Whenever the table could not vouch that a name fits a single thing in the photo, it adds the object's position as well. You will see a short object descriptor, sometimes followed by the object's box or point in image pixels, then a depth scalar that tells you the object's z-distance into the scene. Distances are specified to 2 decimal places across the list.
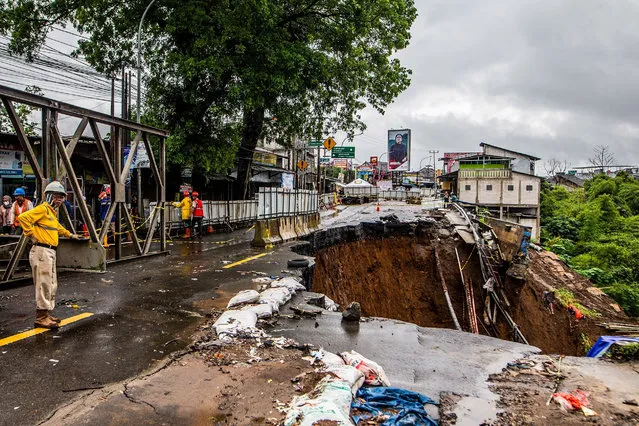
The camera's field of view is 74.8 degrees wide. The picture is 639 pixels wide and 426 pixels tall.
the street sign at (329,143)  29.53
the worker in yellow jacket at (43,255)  5.06
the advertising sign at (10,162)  14.28
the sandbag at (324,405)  3.02
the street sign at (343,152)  35.96
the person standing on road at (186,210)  15.22
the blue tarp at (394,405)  3.21
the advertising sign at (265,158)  35.19
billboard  47.41
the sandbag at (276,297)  6.17
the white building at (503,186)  37.62
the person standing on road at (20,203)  9.46
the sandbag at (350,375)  3.64
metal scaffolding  6.65
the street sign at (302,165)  28.92
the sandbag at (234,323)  4.98
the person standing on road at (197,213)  15.47
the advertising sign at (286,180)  21.86
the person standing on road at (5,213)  12.57
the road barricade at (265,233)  13.17
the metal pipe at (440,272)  16.05
